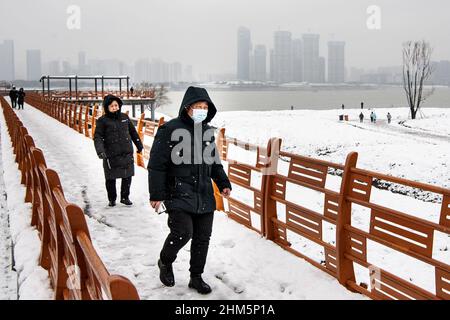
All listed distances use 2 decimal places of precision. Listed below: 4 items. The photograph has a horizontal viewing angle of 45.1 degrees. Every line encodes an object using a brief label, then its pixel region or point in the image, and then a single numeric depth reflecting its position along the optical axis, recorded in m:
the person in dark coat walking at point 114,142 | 8.58
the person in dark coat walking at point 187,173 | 4.87
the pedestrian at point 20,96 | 44.34
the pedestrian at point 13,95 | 44.49
